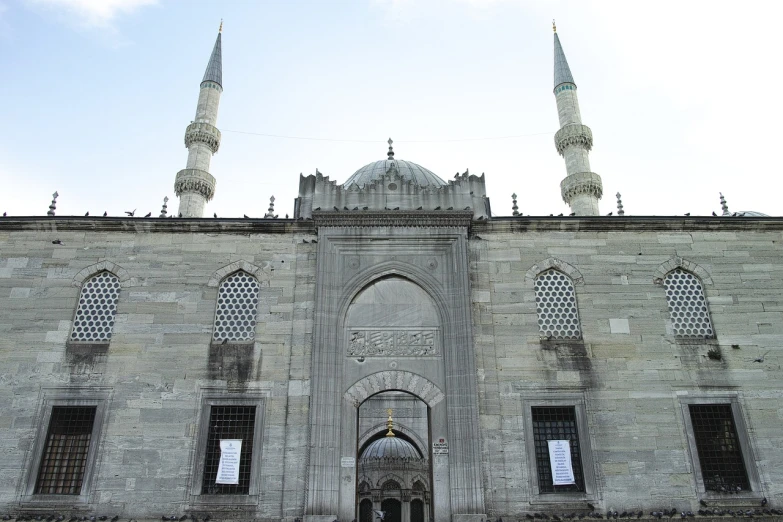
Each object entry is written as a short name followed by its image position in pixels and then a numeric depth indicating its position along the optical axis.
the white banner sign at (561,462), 10.67
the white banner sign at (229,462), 10.62
